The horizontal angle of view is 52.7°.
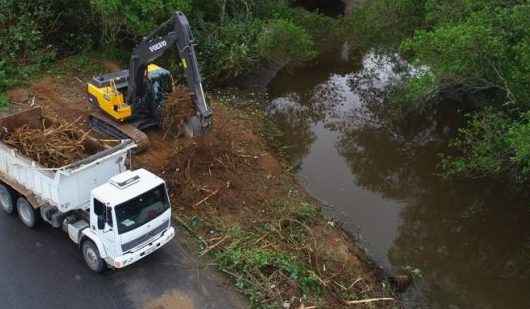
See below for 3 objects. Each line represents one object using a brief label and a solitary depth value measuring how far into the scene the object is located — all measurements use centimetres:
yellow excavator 1457
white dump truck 1072
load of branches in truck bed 1228
